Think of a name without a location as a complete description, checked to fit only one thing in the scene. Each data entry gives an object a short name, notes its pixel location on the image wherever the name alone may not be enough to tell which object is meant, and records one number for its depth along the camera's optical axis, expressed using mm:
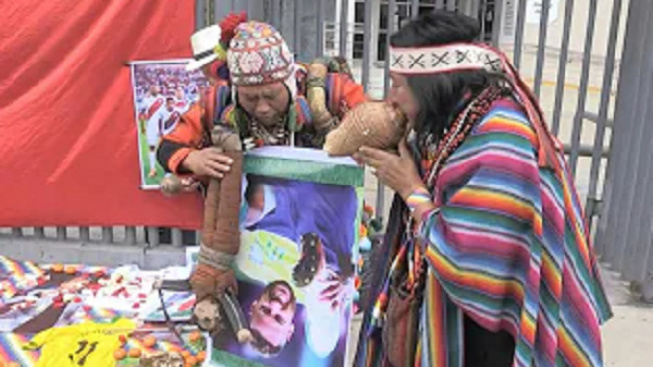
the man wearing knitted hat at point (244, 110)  2498
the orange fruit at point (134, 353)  3387
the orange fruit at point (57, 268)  4406
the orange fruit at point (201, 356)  3394
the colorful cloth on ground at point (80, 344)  3316
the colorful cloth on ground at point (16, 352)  3340
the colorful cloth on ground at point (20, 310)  3689
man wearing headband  1609
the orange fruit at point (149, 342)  3480
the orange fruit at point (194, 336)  3568
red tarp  3908
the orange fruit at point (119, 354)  3354
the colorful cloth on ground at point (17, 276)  4125
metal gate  3939
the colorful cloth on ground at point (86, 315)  3732
